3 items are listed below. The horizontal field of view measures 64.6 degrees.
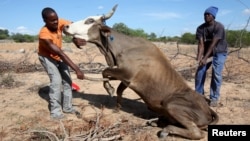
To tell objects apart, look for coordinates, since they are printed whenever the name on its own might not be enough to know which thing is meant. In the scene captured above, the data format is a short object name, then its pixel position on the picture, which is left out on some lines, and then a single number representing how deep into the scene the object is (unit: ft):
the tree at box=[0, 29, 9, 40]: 99.79
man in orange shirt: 12.27
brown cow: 11.41
